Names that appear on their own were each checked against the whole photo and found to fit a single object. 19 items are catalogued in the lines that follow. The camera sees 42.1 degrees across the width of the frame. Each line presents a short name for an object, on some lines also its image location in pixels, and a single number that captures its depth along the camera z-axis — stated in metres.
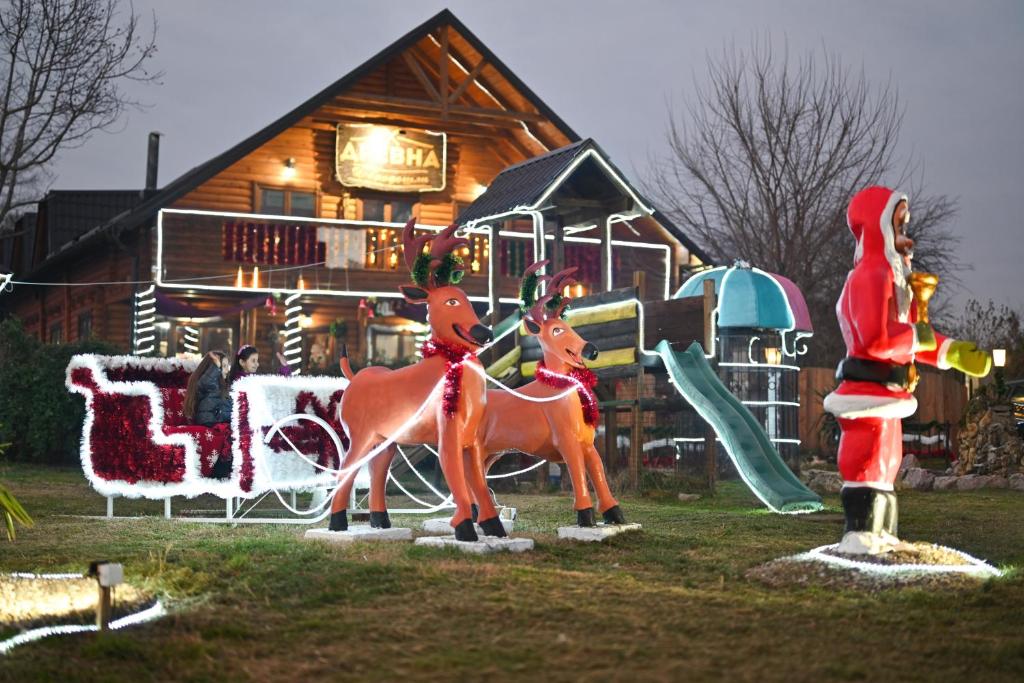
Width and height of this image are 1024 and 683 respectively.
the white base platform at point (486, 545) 8.86
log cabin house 25.44
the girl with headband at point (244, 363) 13.64
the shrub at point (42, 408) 20.92
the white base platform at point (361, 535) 9.93
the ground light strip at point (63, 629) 6.33
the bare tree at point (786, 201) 32.47
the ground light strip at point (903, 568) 7.54
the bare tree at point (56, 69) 25.66
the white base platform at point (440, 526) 10.55
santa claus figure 7.85
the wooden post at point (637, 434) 15.41
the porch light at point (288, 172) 27.70
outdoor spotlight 6.01
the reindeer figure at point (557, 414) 10.27
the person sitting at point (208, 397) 12.92
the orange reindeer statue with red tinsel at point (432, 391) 9.36
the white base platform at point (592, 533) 9.71
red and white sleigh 12.22
